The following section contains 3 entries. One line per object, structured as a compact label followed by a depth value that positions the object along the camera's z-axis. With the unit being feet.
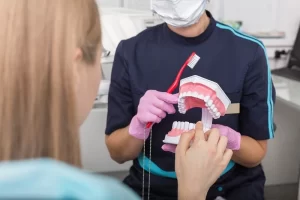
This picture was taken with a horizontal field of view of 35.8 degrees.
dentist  4.08
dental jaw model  3.52
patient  2.08
